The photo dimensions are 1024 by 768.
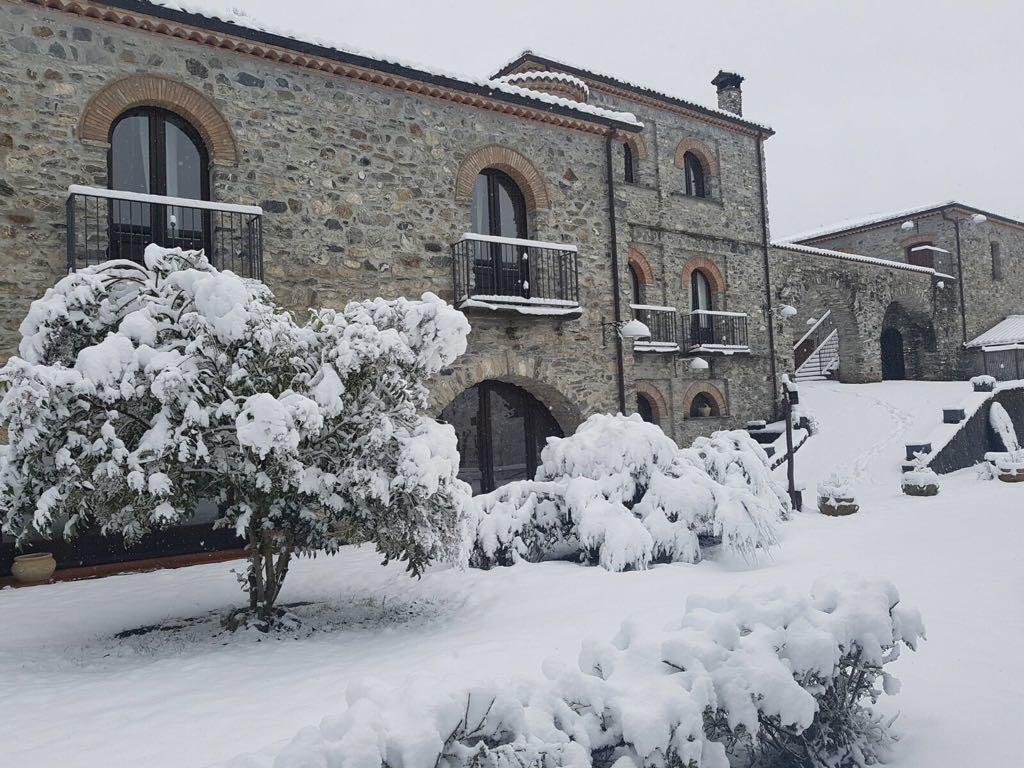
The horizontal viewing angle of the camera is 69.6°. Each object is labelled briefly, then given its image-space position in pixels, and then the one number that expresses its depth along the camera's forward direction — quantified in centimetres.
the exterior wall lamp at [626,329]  1134
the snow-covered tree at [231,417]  470
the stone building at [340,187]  765
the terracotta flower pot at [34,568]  738
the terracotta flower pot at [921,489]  1160
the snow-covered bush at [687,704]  254
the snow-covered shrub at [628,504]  734
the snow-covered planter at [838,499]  1049
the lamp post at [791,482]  1123
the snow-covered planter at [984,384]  1705
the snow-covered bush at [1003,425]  1617
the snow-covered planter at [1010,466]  1275
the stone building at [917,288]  2125
